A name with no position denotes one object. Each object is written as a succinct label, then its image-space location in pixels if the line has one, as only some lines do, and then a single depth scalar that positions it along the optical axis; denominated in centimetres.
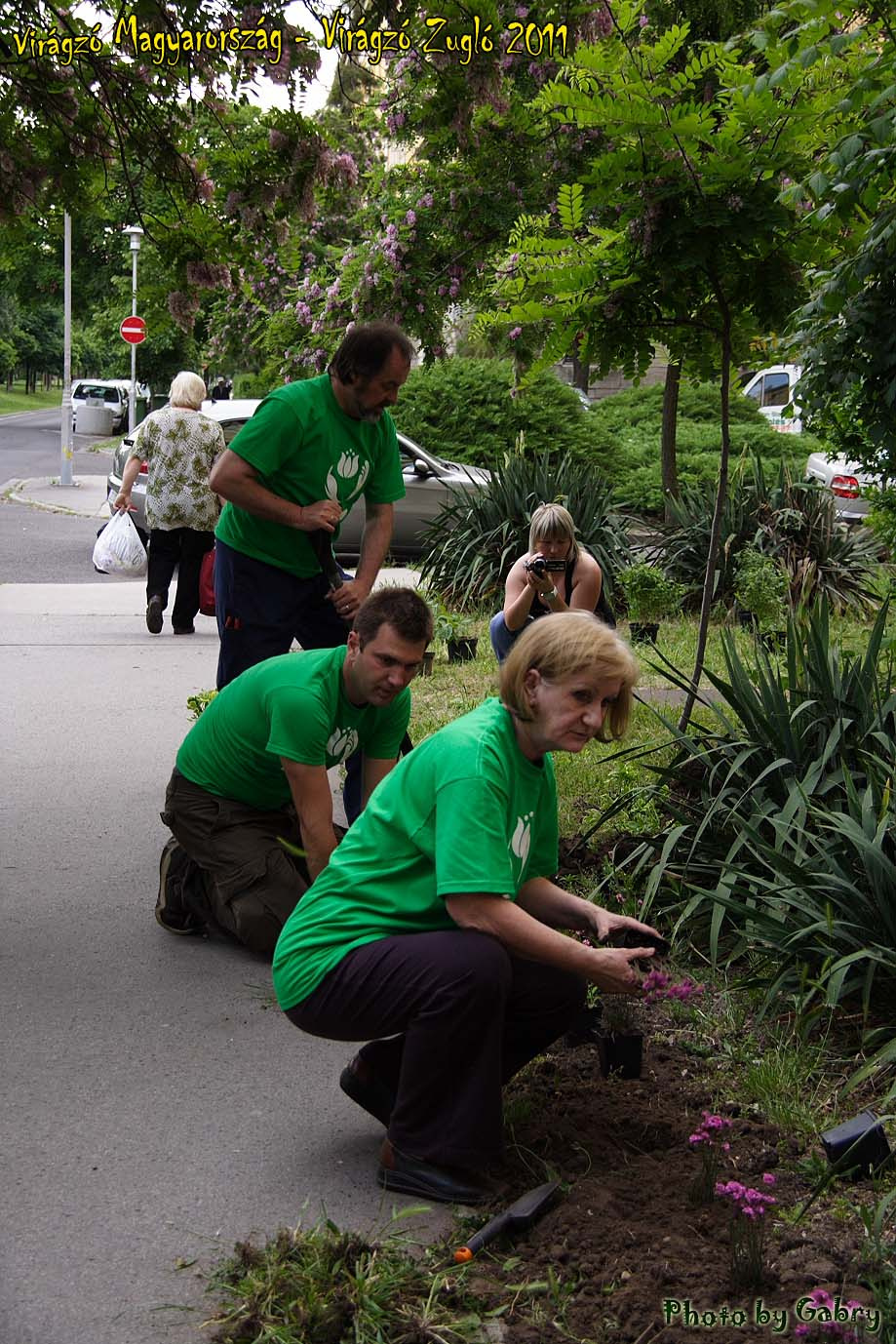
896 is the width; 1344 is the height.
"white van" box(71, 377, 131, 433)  5709
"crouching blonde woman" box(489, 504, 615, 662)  682
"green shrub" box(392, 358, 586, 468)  1797
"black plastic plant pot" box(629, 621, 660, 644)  1008
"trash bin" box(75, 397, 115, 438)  5517
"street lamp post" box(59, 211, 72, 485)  2737
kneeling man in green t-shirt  424
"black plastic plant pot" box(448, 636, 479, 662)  1010
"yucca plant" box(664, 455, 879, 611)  1169
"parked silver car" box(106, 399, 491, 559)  1521
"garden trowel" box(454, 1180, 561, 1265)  305
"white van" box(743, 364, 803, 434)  2578
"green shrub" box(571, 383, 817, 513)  1869
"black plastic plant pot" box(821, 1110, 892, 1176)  328
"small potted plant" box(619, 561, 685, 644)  1122
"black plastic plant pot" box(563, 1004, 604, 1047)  380
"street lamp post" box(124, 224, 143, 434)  3125
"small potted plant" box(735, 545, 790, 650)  1076
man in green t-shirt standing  527
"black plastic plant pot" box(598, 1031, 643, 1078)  382
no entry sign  2892
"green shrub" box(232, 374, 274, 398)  2886
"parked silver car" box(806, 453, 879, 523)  1566
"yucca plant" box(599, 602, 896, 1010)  416
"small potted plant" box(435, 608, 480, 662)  1011
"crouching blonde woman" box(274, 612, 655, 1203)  323
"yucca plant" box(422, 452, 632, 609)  1216
